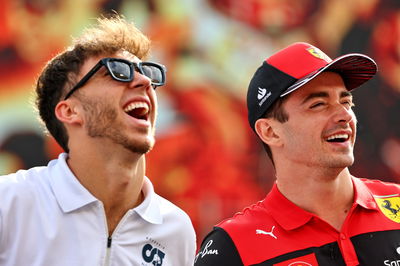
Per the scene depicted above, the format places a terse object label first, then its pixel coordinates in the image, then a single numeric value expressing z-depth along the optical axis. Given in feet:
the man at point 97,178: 23.07
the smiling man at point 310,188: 21.38
